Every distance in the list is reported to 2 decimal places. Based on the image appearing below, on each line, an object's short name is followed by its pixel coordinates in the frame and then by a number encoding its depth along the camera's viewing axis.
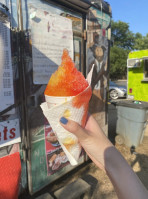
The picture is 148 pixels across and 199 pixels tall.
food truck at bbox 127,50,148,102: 7.43
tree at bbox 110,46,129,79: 34.78
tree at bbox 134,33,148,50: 47.91
